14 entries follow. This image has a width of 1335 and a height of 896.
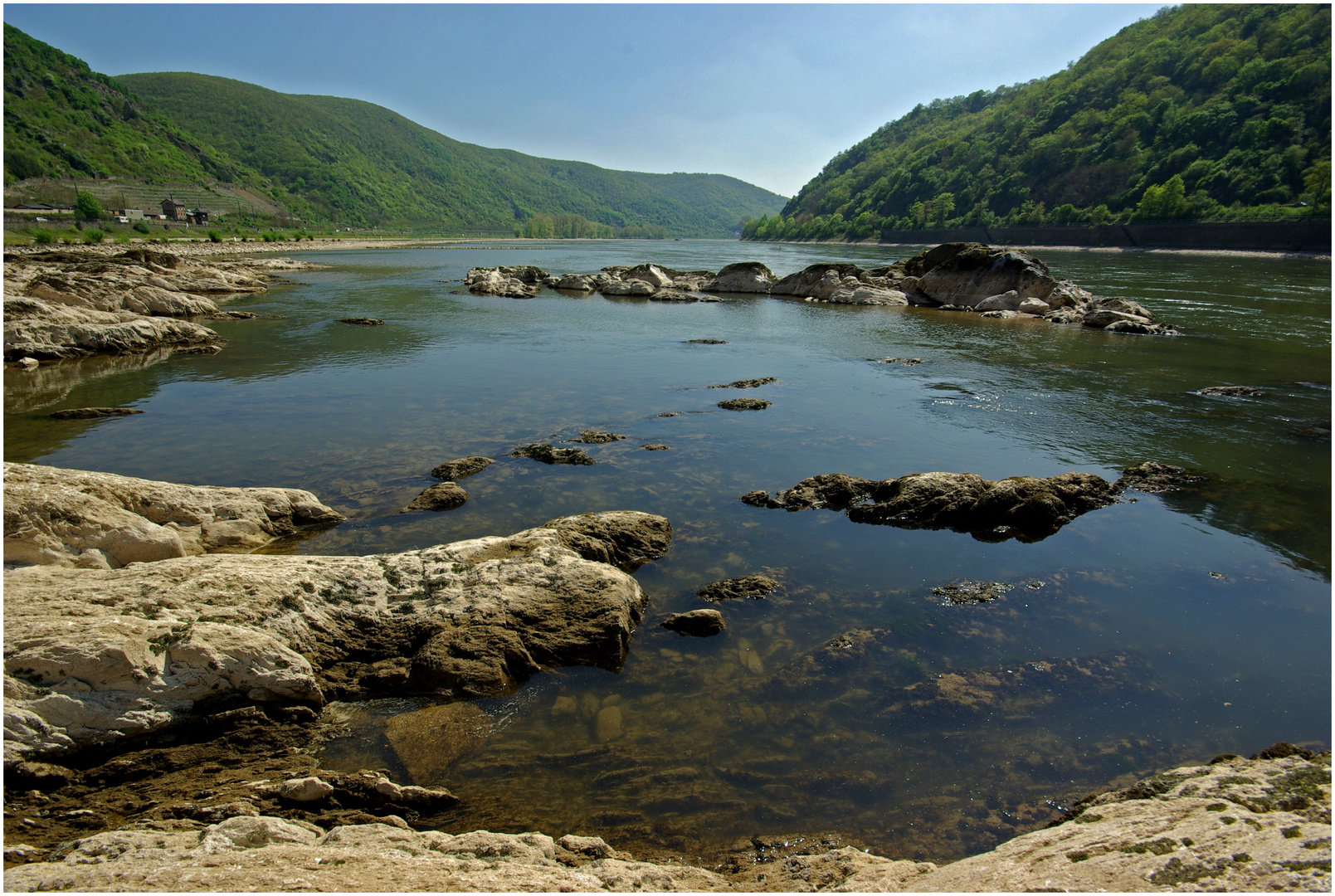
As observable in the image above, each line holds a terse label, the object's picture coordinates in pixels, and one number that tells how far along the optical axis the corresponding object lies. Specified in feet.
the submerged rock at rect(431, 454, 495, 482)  35.32
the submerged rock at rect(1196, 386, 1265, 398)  55.36
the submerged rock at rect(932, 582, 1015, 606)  23.94
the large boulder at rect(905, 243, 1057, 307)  112.16
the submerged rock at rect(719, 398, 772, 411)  51.52
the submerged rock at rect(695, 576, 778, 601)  24.03
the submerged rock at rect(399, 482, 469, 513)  30.85
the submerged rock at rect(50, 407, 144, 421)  45.44
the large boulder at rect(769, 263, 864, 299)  139.23
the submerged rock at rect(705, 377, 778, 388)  59.75
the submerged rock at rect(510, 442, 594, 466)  38.14
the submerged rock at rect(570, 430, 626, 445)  42.28
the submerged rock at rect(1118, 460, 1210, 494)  34.86
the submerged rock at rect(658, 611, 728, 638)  21.76
